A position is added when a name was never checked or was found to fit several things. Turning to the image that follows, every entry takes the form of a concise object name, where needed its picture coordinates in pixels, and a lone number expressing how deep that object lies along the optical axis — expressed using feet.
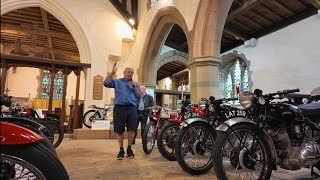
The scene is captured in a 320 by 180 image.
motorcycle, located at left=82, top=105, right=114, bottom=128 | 22.52
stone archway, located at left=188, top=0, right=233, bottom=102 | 14.73
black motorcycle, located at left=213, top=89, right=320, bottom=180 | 5.92
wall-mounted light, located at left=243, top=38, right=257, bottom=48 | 27.57
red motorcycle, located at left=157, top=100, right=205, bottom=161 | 9.68
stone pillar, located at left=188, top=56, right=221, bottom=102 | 14.60
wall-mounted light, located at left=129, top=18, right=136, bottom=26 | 27.96
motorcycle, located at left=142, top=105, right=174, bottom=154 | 10.86
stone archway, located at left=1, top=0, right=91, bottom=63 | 23.99
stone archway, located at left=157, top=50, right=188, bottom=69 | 35.83
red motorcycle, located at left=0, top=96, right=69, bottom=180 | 3.07
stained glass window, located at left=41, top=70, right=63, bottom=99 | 41.14
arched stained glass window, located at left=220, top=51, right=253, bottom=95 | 28.04
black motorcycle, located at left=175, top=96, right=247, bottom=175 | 7.51
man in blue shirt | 9.53
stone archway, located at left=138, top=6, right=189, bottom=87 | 22.02
